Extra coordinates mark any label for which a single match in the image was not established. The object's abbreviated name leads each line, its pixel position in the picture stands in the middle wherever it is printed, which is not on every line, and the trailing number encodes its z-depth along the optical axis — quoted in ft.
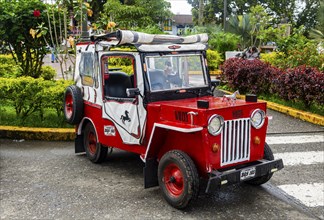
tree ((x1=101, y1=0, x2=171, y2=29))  74.02
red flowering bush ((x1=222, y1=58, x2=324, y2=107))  30.19
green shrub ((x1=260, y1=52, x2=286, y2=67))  44.47
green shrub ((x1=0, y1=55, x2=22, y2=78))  34.53
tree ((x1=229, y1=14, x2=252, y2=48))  81.61
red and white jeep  15.19
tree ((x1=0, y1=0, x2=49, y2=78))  31.42
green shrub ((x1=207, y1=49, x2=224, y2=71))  58.70
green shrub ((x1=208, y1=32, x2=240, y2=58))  66.03
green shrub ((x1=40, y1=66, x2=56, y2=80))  37.42
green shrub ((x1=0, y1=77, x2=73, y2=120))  25.99
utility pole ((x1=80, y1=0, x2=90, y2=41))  27.14
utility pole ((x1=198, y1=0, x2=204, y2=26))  107.34
